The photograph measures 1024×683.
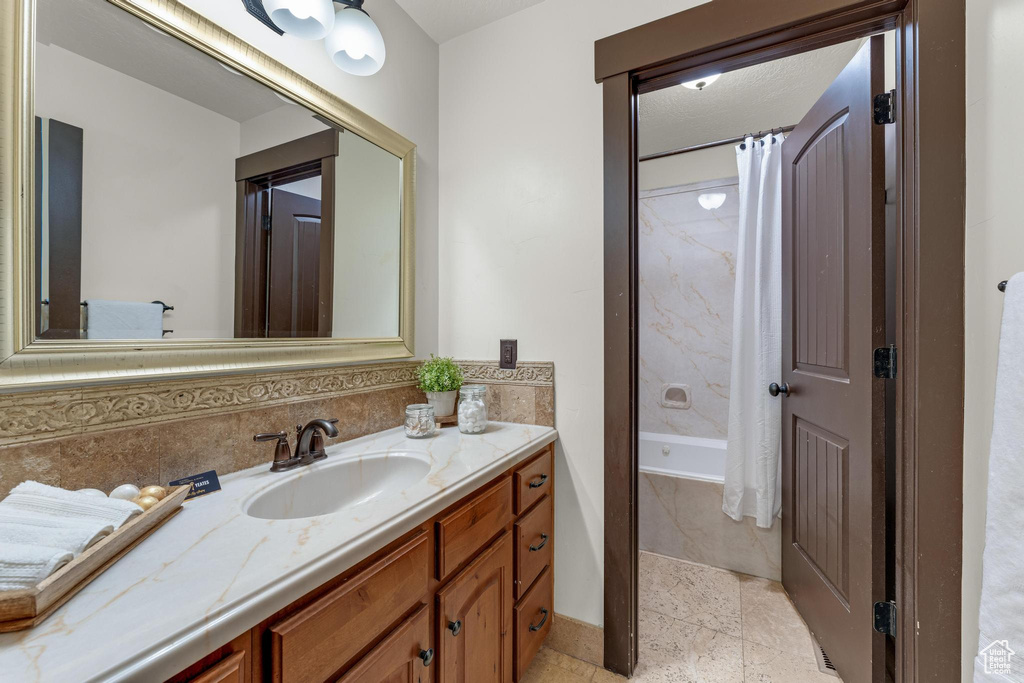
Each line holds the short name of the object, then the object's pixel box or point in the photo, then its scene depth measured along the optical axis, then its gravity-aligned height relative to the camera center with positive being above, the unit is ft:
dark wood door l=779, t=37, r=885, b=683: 4.12 -0.27
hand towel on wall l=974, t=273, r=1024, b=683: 2.44 -1.09
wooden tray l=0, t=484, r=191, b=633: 1.56 -1.01
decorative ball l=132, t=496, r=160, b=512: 2.45 -0.96
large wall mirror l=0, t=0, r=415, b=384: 2.59 +1.13
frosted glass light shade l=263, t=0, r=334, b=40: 3.49 +2.83
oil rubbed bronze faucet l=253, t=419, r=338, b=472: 3.54 -0.92
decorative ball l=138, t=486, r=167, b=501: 2.56 -0.94
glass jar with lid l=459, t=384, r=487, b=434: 4.82 -0.83
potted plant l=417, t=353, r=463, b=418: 5.15 -0.50
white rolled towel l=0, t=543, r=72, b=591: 1.59 -0.89
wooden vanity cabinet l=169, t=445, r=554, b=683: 2.01 -1.75
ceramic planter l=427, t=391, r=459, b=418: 5.19 -0.73
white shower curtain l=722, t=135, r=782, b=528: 6.64 +0.04
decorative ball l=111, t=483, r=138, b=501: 2.55 -0.94
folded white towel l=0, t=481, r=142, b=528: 2.05 -0.83
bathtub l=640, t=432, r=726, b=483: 8.59 -2.34
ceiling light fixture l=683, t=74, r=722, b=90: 6.46 +4.15
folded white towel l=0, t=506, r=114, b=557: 1.79 -0.86
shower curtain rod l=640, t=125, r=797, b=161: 7.36 +4.15
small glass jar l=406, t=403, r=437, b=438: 4.60 -0.87
